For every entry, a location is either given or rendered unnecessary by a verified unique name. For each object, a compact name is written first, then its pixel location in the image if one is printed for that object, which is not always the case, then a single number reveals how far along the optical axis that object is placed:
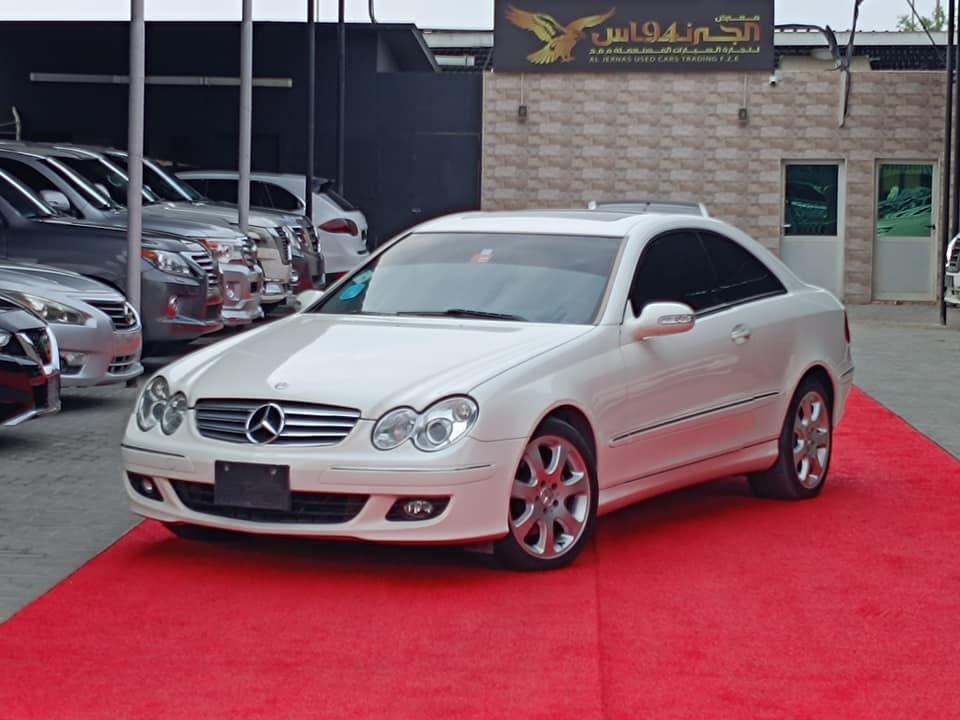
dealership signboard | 32.22
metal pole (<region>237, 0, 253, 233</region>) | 19.81
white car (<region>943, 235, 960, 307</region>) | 23.20
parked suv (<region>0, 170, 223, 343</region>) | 15.59
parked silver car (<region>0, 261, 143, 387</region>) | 12.67
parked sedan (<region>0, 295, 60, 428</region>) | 10.30
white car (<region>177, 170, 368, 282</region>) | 25.33
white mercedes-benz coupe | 7.07
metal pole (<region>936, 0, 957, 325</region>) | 26.70
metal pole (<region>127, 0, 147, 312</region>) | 15.02
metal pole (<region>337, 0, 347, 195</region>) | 30.92
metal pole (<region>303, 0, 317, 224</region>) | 27.31
